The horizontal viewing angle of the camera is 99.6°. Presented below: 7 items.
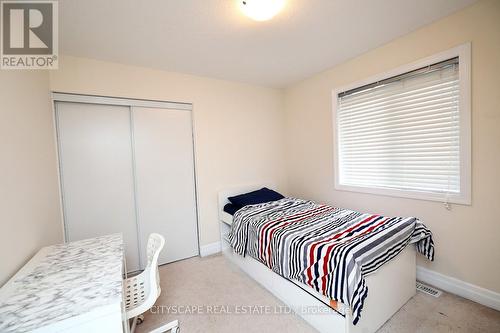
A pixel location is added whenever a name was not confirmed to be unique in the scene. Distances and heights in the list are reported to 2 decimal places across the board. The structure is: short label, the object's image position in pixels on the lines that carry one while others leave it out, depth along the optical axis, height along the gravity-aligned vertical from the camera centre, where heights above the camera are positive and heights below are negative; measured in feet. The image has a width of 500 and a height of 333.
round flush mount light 4.95 +3.64
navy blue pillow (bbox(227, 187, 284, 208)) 9.43 -1.76
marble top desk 2.84 -2.00
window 6.05 +0.75
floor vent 6.36 -4.23
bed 4.65 -3.53
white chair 4.42 -2.87
